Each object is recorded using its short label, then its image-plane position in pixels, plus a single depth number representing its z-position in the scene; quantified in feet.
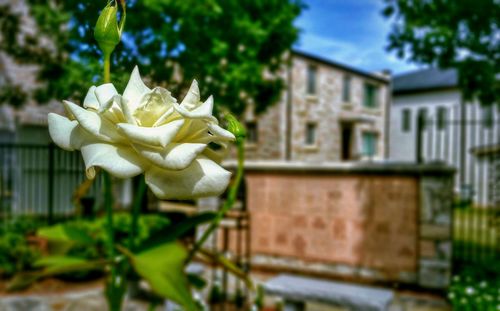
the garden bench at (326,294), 10.83
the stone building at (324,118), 62.39
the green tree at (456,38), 18.43
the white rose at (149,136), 1.28
